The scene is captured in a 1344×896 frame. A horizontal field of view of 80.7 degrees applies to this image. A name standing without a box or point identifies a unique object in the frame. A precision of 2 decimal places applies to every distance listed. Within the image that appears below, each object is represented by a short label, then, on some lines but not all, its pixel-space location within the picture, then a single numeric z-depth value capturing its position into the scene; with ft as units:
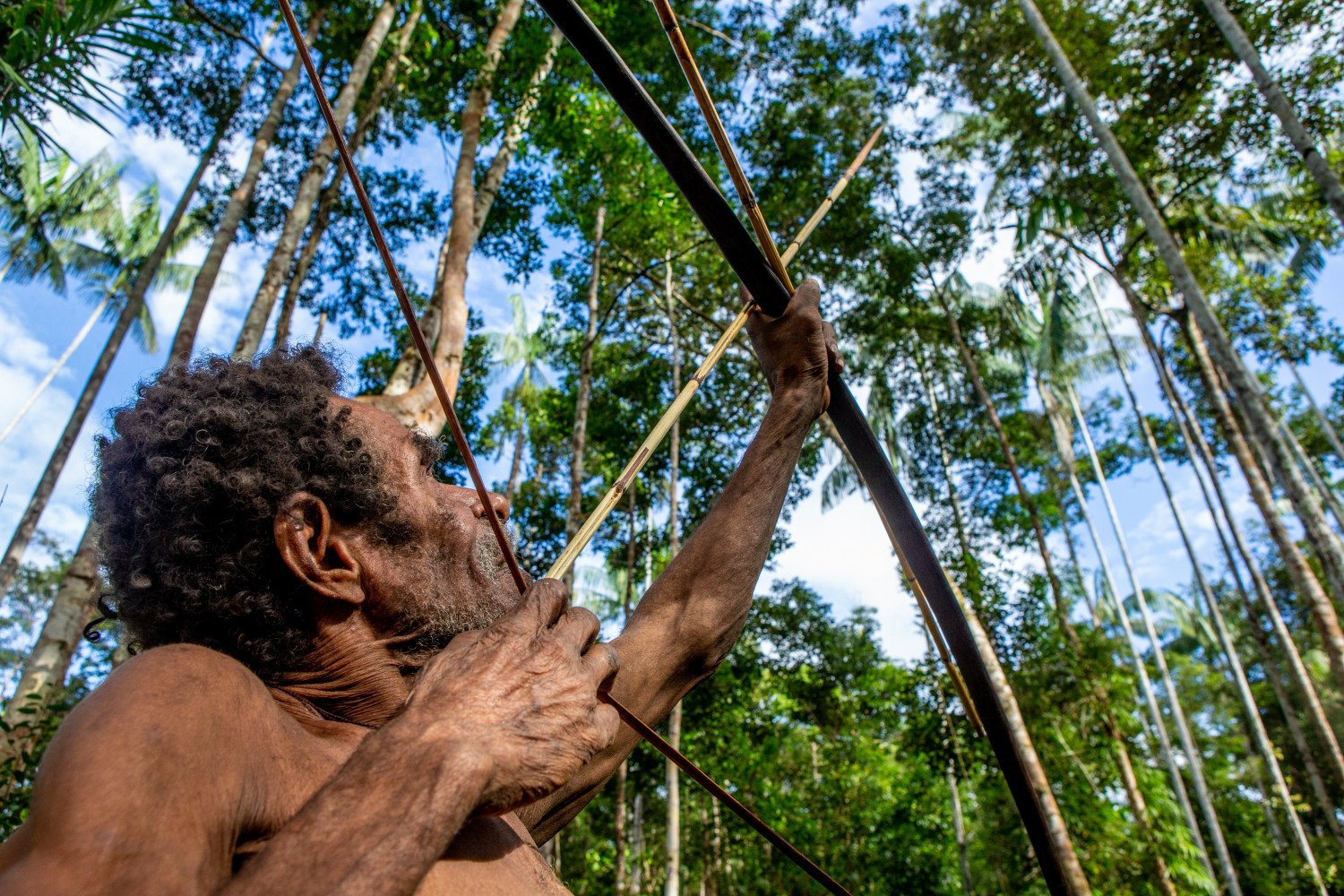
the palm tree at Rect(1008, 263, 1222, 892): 40.16
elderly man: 2.42
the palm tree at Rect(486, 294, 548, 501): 55.28
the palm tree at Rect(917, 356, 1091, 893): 22.59
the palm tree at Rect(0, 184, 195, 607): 61.46
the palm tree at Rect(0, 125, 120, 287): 55.83
